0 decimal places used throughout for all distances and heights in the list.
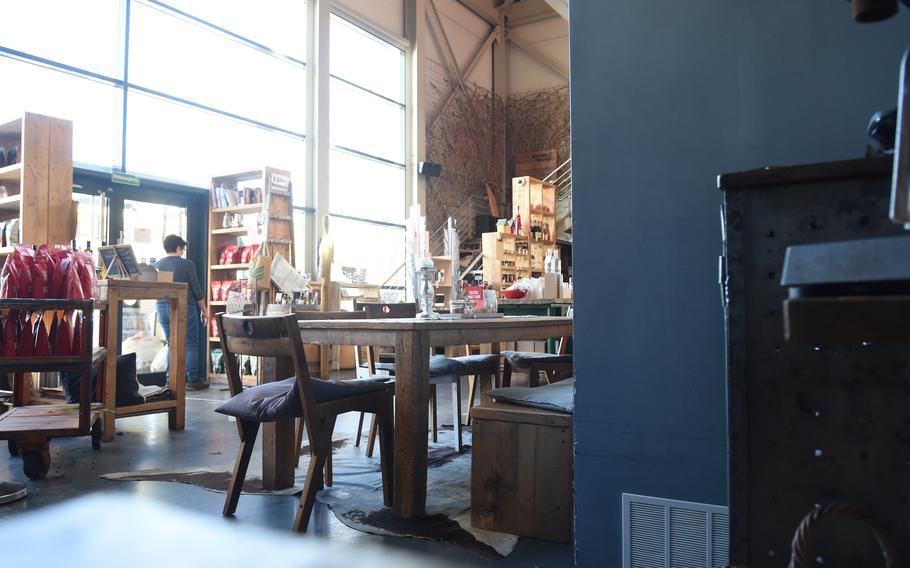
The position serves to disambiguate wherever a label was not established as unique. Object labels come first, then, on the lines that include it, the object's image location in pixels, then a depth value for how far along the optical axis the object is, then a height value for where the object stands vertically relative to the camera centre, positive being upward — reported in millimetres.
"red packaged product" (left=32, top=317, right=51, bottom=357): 3049 -183
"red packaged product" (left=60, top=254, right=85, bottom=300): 3197 +98
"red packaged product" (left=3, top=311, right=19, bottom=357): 2988 -151
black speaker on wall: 11492 +2305
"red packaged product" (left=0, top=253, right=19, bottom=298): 3084 +98
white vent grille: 1570 -562
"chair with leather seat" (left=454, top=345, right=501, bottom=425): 3654 -369
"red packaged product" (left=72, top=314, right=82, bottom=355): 3119 -167
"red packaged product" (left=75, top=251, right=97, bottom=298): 3324 +152
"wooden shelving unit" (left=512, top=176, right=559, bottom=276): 10080 +1380
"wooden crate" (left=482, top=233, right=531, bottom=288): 8859 +602
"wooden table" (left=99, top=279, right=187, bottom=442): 3938 -230
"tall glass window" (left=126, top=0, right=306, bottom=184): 7480 +2665
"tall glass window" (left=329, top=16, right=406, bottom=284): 10219 +2439
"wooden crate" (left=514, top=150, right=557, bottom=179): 13695 +2893
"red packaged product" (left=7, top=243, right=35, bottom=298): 3100 +169
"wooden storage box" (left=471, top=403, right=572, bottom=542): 2139 -556
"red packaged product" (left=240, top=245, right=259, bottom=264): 7273 +535
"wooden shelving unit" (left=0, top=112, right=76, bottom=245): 4805 +904
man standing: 6367 +31
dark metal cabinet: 1020 -144
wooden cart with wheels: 2908 -545
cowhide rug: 2205 -776
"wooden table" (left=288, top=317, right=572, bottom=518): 2363 -258
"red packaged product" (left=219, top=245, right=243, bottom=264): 7355 +528
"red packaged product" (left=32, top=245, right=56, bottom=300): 3131 +134
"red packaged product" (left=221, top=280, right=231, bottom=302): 7350 +155
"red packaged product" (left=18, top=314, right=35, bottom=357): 3035 -177
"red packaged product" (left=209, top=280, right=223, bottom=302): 7453 +146
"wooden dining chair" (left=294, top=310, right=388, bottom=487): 3104 -71
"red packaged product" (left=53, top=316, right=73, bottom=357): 3082 -177
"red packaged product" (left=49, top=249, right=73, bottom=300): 3191 +106
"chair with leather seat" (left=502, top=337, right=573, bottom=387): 3535 -328
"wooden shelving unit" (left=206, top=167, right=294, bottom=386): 6992 +848
